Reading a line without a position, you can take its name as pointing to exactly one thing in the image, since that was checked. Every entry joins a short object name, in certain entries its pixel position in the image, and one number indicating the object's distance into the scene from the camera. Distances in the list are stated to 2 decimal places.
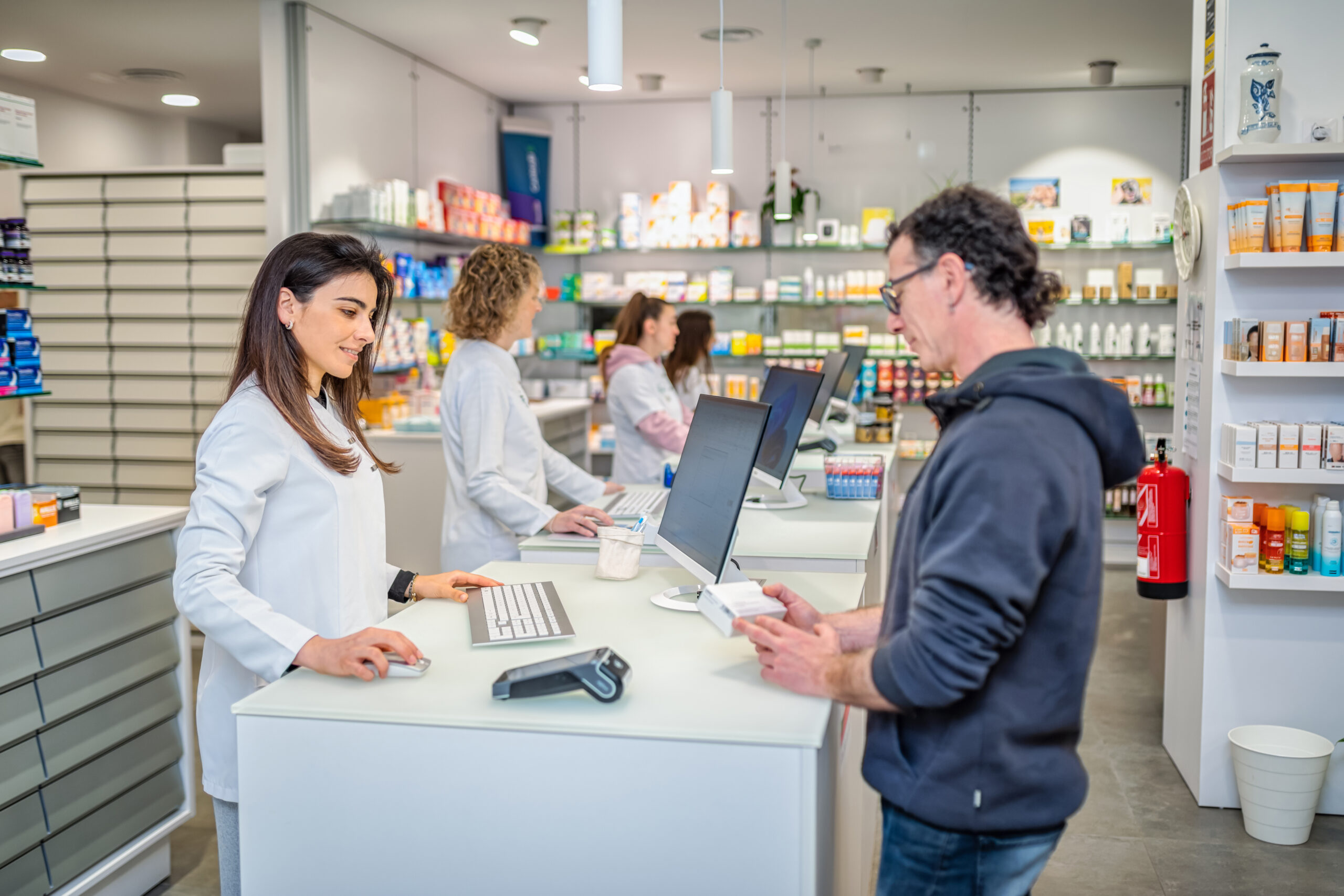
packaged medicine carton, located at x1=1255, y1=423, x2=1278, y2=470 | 3.27
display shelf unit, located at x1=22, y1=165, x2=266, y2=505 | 5.35
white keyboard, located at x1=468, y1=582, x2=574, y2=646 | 2.00
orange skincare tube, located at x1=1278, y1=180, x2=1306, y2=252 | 3.23
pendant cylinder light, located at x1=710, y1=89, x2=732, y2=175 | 4.28
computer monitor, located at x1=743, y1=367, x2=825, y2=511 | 3.35
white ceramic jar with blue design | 3.27
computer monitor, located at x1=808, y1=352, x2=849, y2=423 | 5.47
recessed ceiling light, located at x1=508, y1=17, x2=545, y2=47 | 5.62
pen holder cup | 2.48
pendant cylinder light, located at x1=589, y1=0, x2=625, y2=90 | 2.53
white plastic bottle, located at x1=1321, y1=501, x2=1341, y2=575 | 3.28
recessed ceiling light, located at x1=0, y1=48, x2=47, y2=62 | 6.38
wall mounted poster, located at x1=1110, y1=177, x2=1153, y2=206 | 7.37
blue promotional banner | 7.71
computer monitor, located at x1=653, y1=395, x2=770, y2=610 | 2.02
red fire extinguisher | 3.61
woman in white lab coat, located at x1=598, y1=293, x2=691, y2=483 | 4.61
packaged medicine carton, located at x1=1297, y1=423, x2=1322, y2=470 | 3.26
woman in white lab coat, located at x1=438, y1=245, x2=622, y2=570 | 3.25
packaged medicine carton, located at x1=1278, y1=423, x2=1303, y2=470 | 3.26
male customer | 1.30
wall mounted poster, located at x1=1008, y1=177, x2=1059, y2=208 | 7.47
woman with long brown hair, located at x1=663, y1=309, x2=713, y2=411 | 5.84
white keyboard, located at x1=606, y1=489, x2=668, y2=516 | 3.34
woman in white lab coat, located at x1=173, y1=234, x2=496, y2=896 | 1.77
